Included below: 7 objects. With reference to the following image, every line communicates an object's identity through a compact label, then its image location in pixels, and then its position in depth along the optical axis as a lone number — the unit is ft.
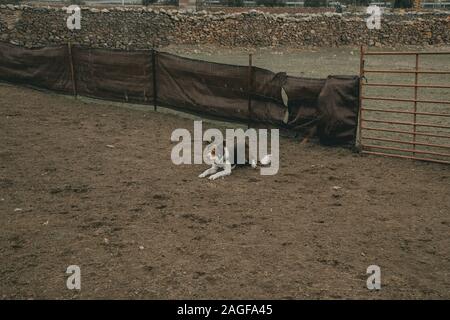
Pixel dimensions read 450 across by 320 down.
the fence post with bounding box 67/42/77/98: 47.59
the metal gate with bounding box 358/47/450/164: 31.12
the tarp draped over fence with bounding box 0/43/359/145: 32.53
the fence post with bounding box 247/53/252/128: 36.68
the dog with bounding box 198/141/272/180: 27.22
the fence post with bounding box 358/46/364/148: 30.66
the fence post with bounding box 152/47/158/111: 42.51
